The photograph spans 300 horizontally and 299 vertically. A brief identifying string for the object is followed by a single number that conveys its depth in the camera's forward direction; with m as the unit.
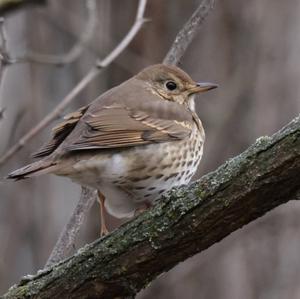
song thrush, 7.06
